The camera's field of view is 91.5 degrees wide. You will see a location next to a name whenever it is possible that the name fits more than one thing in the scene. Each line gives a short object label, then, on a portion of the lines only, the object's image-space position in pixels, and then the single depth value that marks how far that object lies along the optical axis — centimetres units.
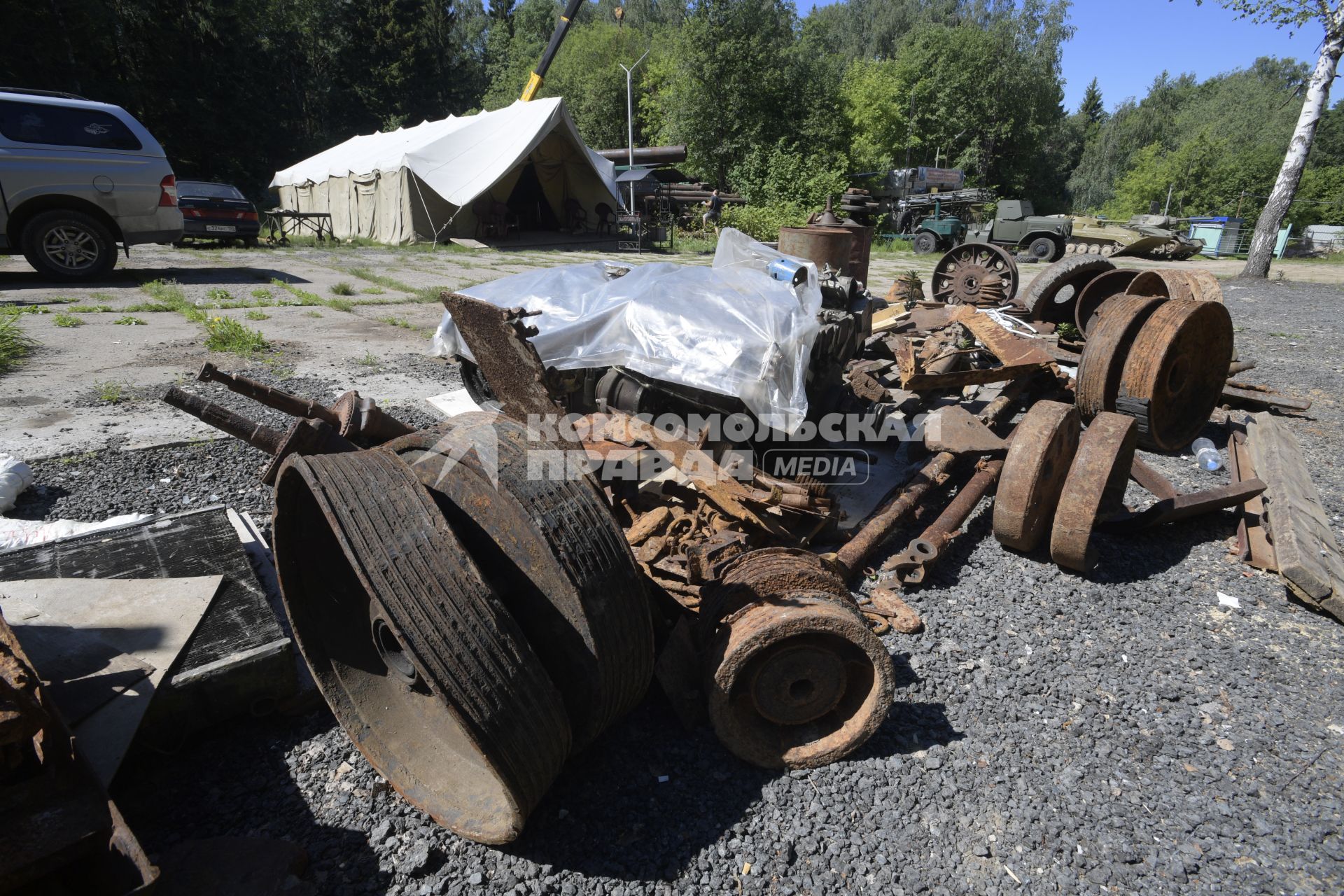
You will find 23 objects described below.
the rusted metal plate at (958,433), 408
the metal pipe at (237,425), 275
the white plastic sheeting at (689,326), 360
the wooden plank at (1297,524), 316
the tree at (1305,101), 1467
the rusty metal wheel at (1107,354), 465
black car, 1384
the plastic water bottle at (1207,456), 498
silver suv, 812
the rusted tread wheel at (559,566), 191
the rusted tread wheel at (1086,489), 325
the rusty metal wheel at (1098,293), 707
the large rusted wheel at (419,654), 163
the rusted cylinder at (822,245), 713
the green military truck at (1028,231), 1980
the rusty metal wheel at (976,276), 927
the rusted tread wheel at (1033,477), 340
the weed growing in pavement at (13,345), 567
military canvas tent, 1667
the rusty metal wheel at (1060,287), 721
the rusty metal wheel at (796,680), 219
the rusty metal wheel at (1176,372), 454
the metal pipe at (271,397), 287
